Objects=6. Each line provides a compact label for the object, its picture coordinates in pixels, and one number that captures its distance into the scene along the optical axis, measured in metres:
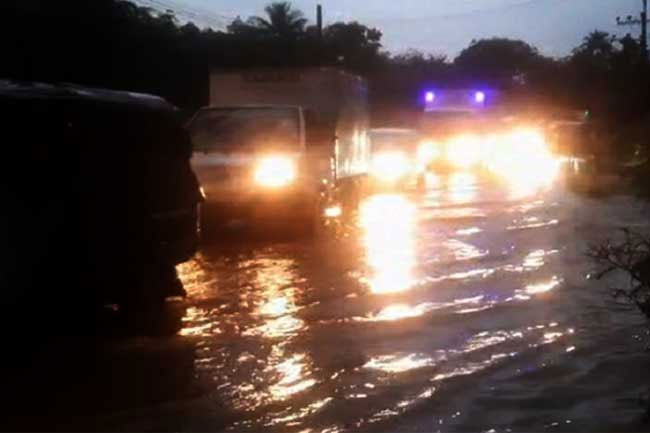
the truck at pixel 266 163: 21.53
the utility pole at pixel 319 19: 54.83
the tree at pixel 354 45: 66.91
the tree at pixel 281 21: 66.19
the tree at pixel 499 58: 100.81
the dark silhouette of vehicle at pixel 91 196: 11.27
